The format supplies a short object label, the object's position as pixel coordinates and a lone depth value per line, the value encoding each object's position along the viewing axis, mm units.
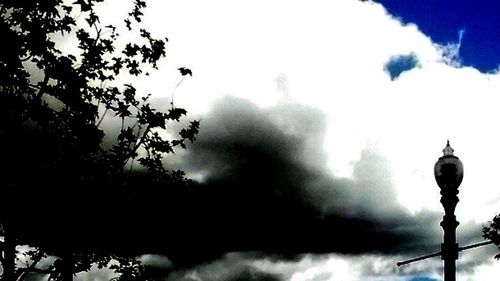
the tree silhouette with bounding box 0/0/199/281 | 12771
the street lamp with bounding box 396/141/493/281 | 5906
